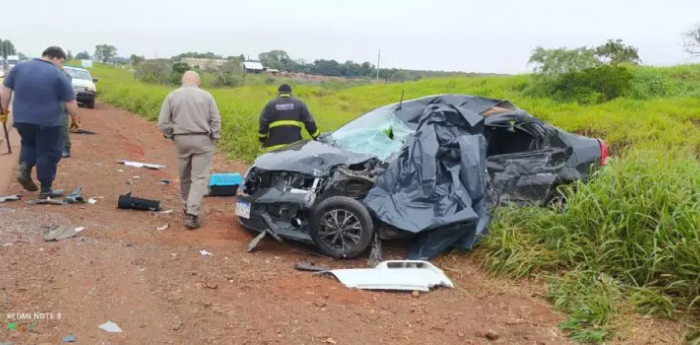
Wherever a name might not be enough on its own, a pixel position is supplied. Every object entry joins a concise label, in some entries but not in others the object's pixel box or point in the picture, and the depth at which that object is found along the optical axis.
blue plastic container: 6.88
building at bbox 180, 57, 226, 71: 38.46
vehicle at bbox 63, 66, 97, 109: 18.12
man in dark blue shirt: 5.49
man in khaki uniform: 5.33
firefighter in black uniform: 6.48
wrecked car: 4.64
